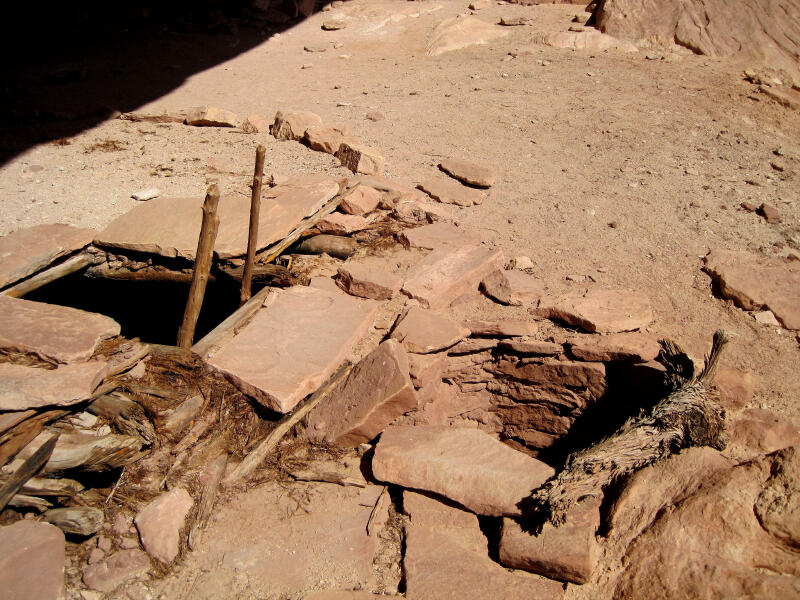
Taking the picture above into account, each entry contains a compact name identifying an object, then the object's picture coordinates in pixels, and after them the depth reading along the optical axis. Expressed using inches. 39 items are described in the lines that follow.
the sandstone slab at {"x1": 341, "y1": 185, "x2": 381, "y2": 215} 178.2
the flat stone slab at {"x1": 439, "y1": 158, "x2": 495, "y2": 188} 196.5
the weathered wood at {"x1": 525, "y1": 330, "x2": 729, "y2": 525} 102.7
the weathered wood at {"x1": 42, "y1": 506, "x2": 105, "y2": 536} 114.2
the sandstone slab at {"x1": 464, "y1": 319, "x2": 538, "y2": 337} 138.9
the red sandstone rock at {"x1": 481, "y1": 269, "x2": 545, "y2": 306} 149.2
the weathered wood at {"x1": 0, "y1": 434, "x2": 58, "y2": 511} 109.6
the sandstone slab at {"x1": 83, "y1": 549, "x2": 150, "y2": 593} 109.0
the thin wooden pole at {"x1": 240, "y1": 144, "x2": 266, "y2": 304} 140.6
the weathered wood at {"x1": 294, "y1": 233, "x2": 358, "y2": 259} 169.5
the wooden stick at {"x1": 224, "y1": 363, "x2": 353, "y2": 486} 123.4
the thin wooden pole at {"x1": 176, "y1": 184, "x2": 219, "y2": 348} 129.9
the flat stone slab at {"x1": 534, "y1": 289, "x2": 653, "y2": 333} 139.4
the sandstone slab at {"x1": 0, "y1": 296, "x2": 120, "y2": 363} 125.6
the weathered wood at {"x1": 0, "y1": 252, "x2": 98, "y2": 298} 153.8
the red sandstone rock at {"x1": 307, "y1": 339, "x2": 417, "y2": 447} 123.3
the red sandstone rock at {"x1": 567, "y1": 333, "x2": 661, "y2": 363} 131.4
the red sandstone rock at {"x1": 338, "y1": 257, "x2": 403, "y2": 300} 151.1
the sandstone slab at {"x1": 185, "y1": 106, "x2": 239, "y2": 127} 229.8
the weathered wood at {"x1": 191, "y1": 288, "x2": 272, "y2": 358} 137.3
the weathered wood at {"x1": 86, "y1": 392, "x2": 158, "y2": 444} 125.0
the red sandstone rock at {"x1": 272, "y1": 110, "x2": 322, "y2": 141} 221.1
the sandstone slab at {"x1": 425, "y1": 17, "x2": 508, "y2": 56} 307.7
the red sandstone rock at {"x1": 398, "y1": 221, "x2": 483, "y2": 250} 168.7
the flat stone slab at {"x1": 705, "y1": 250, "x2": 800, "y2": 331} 144.9
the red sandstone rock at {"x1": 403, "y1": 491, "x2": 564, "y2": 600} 100.4
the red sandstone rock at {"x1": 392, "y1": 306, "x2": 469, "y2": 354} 133.1
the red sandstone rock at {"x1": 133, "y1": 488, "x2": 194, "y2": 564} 112.4
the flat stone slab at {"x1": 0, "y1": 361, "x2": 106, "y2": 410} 113.6
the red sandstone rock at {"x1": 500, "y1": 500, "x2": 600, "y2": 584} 96.3
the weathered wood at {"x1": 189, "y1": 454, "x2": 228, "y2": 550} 114.8
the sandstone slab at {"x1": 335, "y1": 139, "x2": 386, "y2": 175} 199.8
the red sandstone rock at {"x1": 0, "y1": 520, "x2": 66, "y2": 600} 101.6
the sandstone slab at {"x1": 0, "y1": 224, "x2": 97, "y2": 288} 153.5
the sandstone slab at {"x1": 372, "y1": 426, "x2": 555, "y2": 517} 112.7
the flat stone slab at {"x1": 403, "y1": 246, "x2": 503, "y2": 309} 149.9
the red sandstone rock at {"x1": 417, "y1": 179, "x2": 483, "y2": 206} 189.6
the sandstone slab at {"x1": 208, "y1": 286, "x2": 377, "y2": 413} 126.0
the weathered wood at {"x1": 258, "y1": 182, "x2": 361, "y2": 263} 162.4
